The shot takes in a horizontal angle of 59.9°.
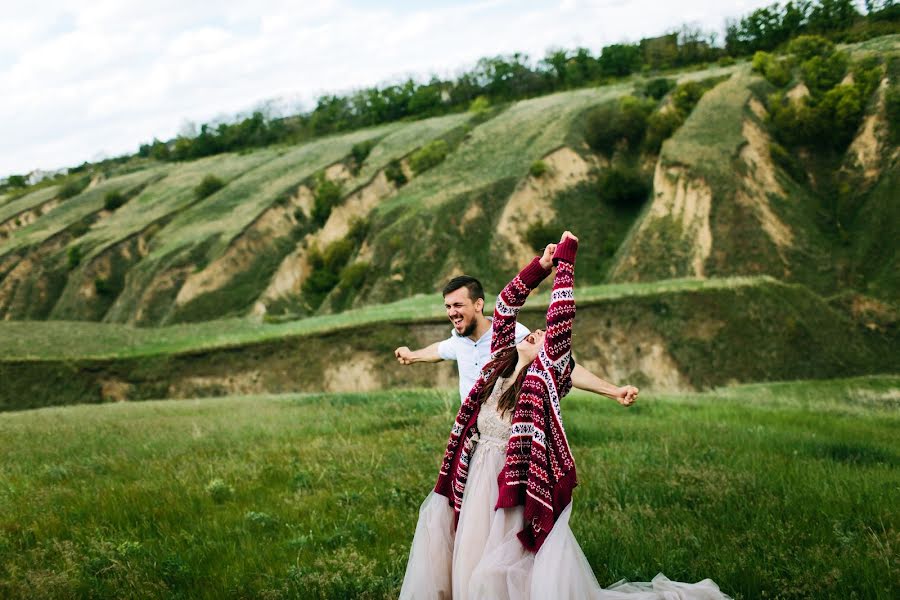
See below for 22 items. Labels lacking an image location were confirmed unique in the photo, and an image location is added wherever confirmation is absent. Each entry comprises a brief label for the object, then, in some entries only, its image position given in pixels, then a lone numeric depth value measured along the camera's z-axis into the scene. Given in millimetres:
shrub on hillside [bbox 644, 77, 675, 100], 63406
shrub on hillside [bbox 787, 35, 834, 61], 54875
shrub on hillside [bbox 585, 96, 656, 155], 59469
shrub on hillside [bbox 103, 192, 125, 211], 93562
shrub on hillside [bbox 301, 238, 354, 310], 65750
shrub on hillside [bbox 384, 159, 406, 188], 72625
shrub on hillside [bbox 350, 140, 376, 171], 80525
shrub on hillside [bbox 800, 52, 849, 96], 52062
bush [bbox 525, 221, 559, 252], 55866
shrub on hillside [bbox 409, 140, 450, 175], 71312
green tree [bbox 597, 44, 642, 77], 92000
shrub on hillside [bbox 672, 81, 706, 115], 57219
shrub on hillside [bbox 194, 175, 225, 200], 87725
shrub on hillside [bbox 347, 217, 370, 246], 65788
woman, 4961
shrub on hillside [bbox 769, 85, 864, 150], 49844
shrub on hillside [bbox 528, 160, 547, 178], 58531
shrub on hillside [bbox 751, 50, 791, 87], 55156
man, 5918
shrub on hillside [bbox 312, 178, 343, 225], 72312
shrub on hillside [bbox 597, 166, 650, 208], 56469
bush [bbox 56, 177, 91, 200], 106812
